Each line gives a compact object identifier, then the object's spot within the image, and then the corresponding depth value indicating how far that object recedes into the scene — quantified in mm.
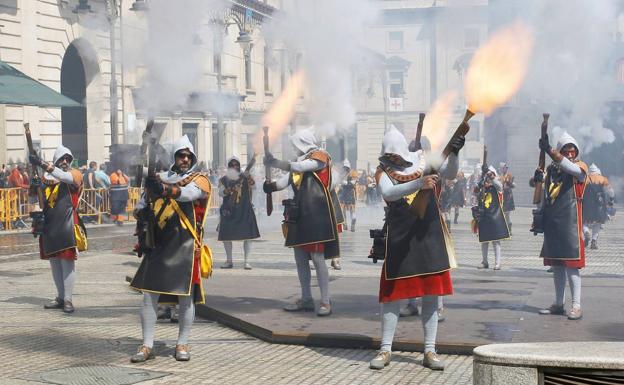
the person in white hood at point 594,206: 21047
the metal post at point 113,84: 20541
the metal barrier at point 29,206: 26234
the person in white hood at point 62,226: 12266
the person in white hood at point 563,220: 11289
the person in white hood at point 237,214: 16906
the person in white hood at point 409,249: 9203
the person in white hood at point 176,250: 9414
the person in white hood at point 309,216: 11609
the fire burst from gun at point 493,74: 9895
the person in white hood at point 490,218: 17359
